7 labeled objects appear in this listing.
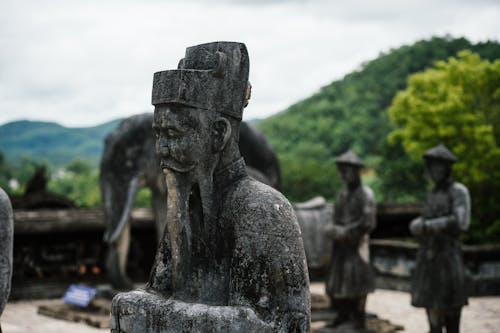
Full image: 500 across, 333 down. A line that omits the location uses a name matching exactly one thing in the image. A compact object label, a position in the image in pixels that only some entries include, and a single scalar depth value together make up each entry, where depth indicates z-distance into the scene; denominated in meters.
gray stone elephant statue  11.80
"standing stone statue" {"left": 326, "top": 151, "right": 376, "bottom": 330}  9.83
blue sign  11.47
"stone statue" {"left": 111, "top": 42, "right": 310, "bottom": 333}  3.36
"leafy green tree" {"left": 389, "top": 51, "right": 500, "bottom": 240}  20.72
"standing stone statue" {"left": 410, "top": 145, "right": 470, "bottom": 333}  8.73
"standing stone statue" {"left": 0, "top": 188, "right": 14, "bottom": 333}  4.52
